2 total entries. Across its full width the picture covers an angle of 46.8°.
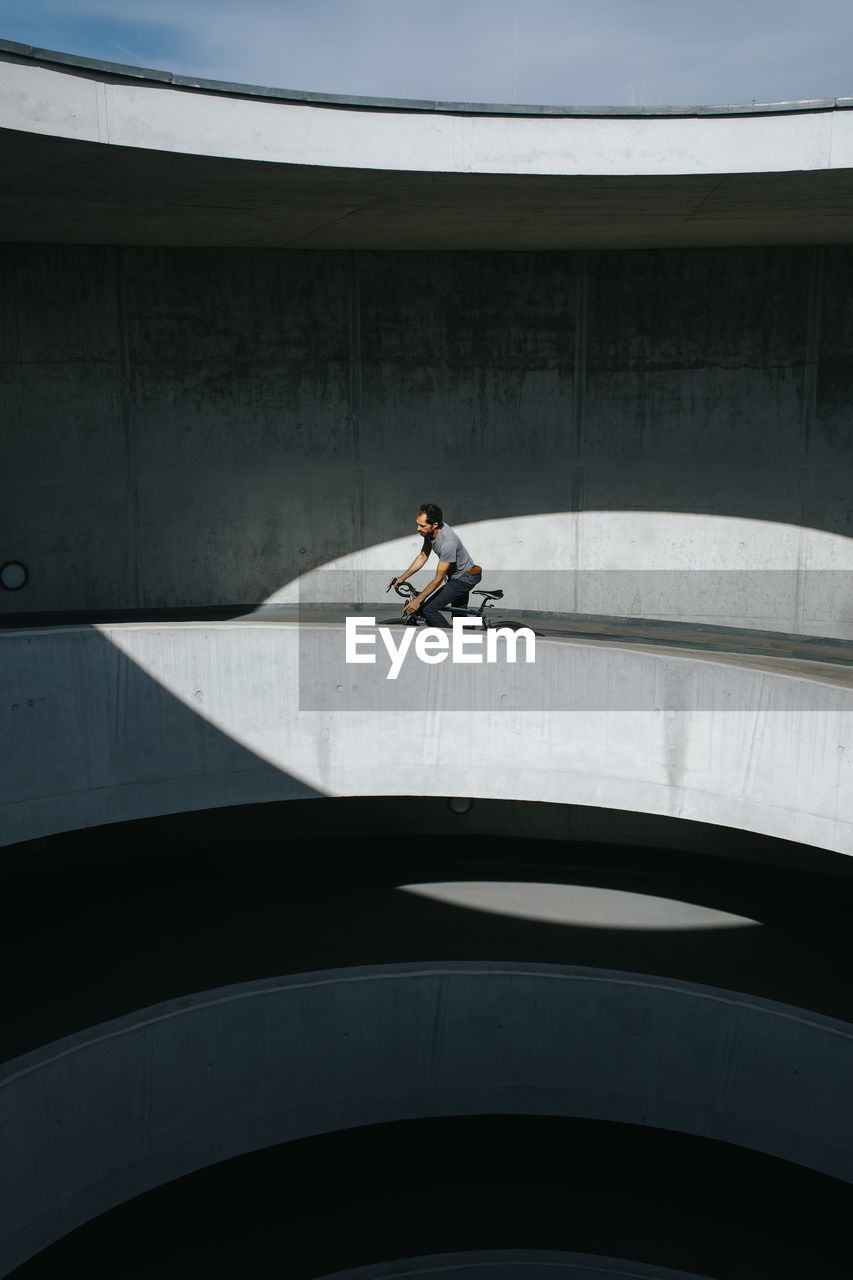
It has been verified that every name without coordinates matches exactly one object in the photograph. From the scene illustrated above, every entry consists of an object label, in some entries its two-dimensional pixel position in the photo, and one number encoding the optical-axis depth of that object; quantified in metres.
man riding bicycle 9.23
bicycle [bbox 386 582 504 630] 9.86
